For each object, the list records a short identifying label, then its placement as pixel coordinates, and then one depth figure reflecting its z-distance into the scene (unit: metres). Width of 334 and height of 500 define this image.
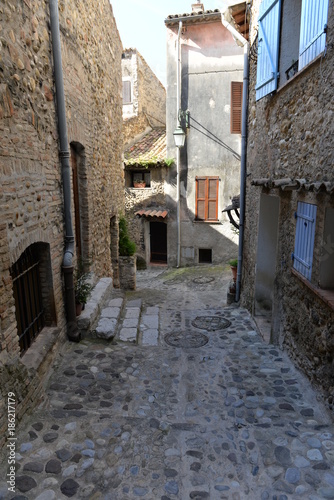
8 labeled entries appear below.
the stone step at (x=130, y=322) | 5.52
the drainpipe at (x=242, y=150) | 6.77
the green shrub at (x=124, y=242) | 9.73
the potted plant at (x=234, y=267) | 8.38
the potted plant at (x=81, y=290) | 5.19
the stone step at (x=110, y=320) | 5.21
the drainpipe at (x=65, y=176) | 4.29
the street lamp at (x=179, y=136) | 12.01
